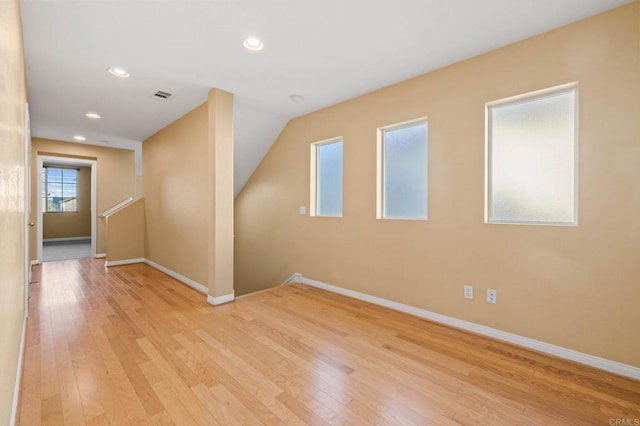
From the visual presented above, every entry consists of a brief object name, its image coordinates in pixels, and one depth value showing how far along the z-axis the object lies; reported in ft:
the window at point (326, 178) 12.98
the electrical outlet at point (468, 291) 8.61
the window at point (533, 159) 7.27
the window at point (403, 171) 10.09
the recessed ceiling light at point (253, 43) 7.69
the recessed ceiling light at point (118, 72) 9.27
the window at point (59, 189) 26.86
